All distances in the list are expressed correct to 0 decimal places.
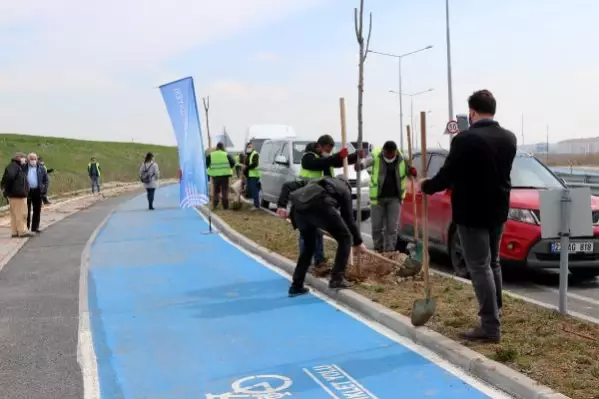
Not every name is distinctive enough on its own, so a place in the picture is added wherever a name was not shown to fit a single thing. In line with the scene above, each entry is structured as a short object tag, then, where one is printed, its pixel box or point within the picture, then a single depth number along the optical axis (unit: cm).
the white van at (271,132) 2902
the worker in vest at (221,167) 1952
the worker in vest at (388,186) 1070
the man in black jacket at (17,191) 1520
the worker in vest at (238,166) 2299
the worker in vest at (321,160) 846
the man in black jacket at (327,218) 801
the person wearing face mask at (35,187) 1612
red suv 864
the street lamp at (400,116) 4304
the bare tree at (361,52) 871
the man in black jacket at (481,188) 571
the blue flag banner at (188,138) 1399
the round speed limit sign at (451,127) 2678
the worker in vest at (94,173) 3229
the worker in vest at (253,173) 1936
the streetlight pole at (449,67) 3216
